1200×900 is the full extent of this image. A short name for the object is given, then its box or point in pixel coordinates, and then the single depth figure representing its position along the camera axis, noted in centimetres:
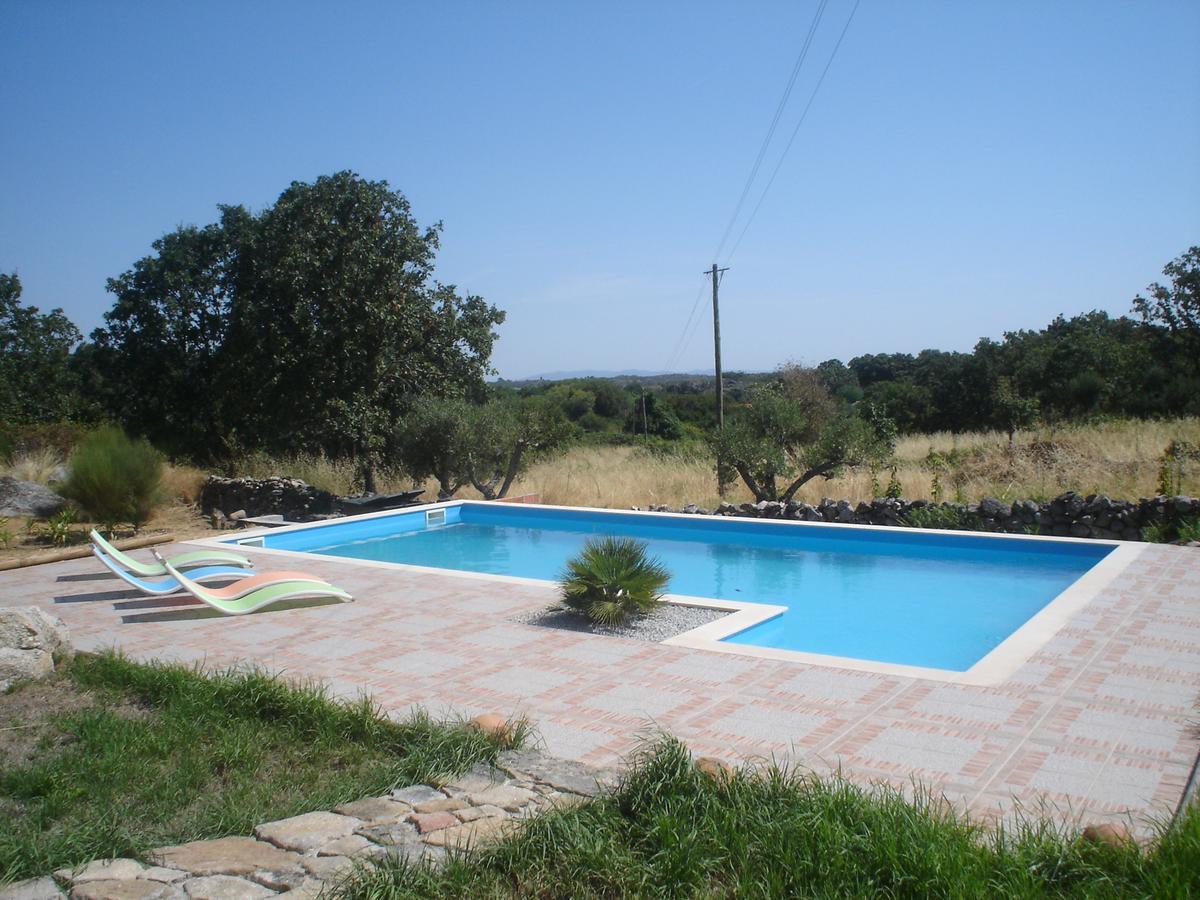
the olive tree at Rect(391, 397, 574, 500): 1620
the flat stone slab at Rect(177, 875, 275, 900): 295
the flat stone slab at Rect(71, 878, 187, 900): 291
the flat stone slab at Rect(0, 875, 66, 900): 291
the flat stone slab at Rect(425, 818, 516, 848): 331
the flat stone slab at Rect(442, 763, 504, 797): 384
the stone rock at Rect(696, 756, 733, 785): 374
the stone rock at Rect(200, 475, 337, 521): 1609
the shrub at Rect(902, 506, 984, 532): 1190
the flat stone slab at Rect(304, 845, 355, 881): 307
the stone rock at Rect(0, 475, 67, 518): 1379
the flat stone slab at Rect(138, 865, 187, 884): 304
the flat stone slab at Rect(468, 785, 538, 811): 369
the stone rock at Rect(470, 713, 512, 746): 437
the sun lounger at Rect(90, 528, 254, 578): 897
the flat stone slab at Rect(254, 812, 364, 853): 333
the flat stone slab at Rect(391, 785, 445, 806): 373
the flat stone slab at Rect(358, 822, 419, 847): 332
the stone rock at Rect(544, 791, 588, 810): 363
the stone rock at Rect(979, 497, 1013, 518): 1177
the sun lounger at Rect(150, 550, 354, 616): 782
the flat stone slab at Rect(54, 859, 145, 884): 305
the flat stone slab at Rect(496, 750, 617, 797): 386
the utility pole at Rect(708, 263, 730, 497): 1965
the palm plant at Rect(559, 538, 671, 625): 725
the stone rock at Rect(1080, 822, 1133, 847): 317
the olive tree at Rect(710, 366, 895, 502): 1427
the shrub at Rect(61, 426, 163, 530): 1307
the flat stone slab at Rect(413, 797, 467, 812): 362
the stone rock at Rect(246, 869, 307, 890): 302
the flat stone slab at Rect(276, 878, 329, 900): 295
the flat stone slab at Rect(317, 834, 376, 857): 323
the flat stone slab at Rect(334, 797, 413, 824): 354
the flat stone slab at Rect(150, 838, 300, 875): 314
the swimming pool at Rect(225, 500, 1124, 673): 782
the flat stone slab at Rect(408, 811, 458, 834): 345
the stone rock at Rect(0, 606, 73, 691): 564
